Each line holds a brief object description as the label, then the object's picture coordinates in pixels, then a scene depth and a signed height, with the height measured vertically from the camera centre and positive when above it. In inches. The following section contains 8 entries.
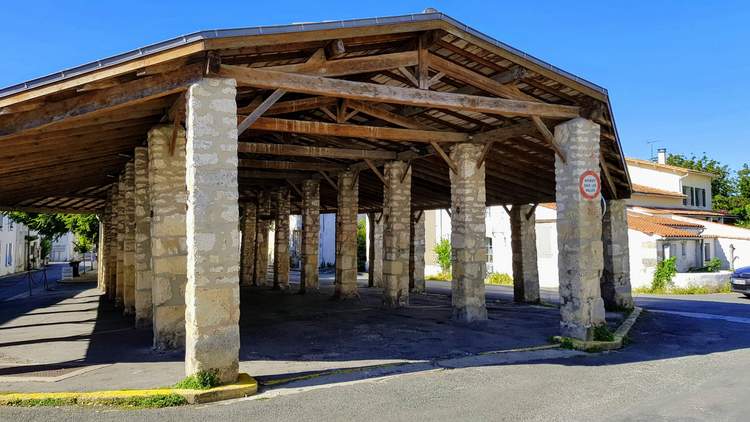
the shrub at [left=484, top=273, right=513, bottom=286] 941.2 -77.4
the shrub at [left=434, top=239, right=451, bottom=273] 1069.1 -33.5
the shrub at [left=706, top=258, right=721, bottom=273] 838.5 -51.3
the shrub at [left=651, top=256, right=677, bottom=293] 742.5 -59.2
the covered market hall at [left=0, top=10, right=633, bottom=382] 221.5 +66.8
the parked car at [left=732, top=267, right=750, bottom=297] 673.4 -63.1
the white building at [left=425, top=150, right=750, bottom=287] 770.2 +11.7
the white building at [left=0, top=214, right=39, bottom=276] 1341.0 -3.9
